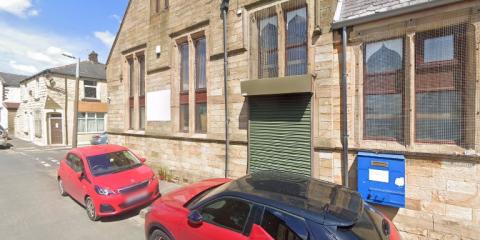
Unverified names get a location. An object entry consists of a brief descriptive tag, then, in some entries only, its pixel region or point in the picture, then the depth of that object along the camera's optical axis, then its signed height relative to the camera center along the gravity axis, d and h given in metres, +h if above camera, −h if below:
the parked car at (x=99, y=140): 18.03 -1.43
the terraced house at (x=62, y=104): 20.64 +1.29
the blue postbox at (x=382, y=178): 4.48 -1.05
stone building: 4.22 +0.41
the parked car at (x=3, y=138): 19.36 -1.36
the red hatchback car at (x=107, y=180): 5.84 -1.48
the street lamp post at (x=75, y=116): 13.38 +0.16
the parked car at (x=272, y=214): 2.52 -1.04
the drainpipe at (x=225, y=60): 7.02 +1.62
